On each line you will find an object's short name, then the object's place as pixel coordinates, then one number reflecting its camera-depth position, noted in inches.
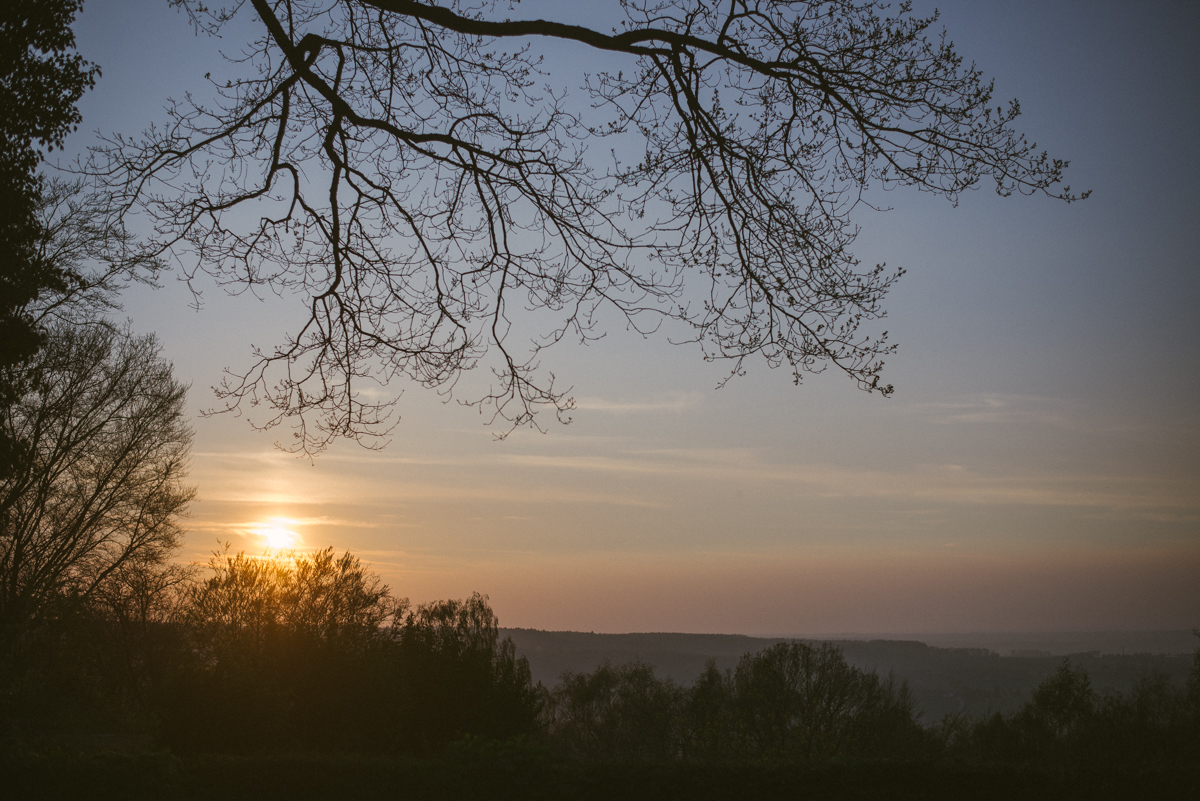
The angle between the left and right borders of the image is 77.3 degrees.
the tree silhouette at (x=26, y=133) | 312.7
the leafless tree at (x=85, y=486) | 748.0
